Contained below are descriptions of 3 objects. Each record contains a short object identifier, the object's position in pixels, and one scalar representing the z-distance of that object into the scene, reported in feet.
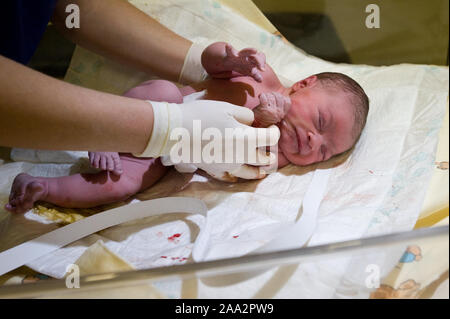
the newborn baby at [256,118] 3.36
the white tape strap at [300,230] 2.22
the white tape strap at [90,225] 2.83
